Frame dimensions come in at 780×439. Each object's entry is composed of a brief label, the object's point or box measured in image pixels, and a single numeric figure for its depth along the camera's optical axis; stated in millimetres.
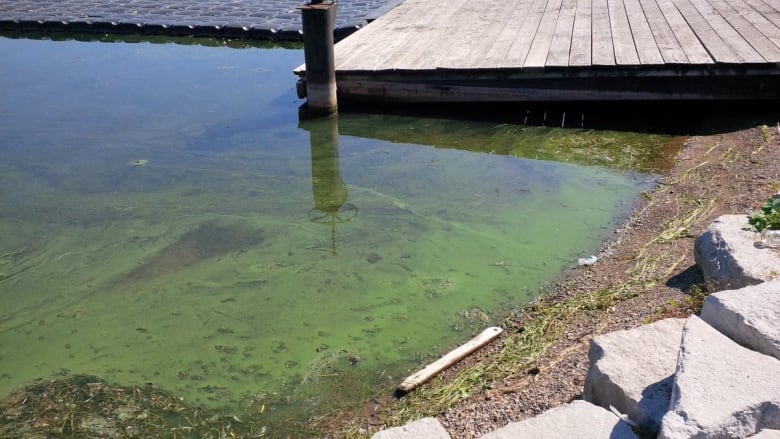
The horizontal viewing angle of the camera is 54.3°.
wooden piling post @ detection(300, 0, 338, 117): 6445
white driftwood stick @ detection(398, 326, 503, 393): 3178
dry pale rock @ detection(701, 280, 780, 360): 2312
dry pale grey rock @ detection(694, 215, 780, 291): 2889
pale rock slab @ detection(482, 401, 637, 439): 2232
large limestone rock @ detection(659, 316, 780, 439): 1955
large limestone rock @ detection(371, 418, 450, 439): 2430
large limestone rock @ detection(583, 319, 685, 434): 2260
